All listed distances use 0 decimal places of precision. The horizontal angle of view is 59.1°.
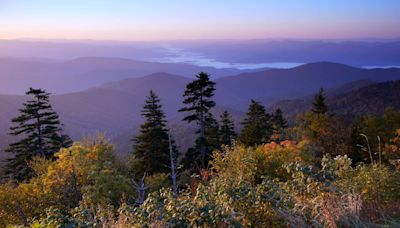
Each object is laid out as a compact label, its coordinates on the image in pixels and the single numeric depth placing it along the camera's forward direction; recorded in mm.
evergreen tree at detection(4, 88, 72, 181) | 33812
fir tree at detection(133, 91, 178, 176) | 32812
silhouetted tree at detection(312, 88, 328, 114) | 44188
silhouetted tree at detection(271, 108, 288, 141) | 49012
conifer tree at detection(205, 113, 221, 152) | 37125
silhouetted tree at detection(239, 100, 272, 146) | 36531
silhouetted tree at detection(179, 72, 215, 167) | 32438
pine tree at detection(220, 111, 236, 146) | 41906
